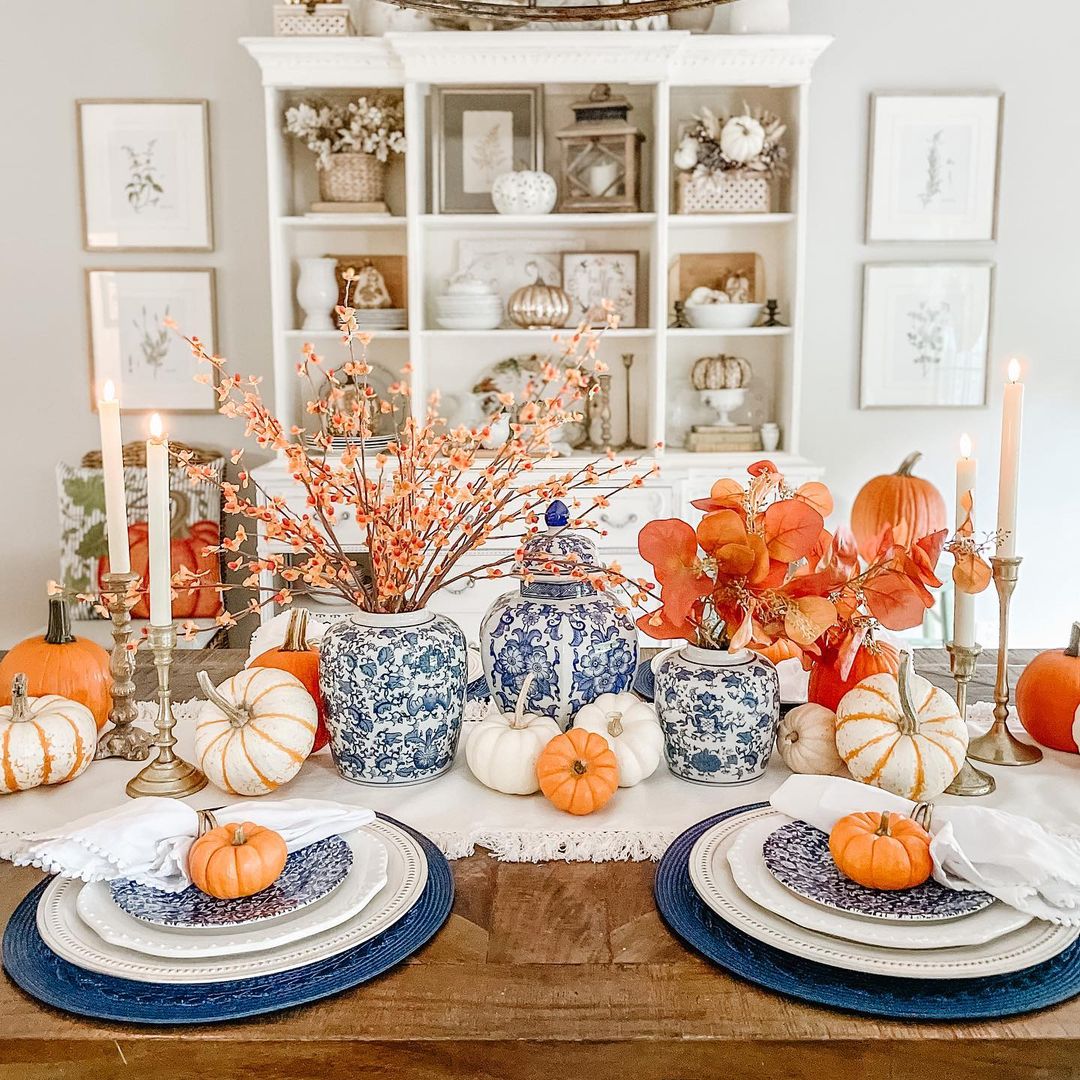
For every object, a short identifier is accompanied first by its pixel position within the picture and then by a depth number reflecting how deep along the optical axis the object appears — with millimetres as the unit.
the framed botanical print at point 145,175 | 3471
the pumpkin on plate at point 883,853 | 1008
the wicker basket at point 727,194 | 3311
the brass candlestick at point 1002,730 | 1372
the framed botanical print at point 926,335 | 3568
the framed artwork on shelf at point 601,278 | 3510
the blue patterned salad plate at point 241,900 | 967
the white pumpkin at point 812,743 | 1335
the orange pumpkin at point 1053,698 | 1416
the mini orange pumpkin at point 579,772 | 1237
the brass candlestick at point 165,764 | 1301
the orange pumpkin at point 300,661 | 1425
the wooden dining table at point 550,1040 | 859
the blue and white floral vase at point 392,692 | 1298
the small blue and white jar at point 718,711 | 1297
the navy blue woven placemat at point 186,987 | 877
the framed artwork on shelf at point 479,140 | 3395
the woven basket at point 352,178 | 3332
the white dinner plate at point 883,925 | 936
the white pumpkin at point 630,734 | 1301
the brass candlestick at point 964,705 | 1303
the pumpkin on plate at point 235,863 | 999
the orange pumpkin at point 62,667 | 1454
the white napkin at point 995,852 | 974
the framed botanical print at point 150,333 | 3551
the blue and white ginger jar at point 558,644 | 1367
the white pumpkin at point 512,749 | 1288
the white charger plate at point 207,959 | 912
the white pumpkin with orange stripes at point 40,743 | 1284
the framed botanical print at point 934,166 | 3484
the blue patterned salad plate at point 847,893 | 972
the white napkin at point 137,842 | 1012
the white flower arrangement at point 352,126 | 3299
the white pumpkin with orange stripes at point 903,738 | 1248
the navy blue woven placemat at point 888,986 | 884
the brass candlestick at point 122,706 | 1384
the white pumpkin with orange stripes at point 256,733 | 1271
